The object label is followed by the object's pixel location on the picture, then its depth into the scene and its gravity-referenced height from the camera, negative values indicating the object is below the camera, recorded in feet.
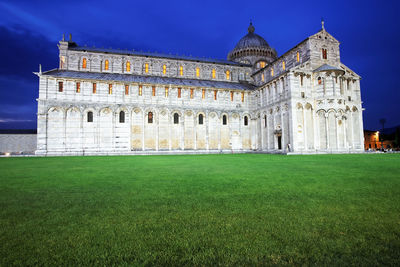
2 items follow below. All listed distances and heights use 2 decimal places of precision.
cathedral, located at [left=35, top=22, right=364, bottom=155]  102.01 +19.49
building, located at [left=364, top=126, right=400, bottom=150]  202.37 +0.10
